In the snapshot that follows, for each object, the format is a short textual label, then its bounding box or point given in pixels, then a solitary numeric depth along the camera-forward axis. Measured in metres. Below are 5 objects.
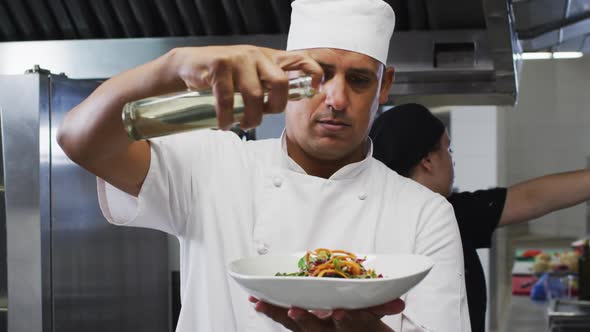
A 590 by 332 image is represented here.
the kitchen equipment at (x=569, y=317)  3.55
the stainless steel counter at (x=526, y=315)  3.85
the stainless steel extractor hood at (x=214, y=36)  2.33
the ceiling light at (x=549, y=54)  2.81
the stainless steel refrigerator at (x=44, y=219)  2.27
